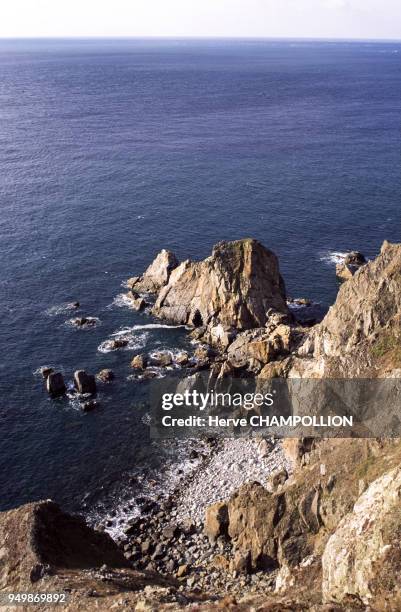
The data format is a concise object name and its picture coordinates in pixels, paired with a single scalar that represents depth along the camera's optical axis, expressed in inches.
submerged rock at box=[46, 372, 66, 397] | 3046.3
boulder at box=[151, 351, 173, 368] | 3287.4
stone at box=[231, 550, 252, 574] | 2014.0
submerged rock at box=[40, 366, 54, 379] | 3193.7
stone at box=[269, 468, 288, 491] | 2340.1
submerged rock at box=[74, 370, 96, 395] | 3073.3
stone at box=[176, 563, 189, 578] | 2057.1
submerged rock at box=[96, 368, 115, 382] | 3171.8
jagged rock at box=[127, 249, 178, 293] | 4013.3
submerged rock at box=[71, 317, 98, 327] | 3683.6
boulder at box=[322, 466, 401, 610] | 1248.8
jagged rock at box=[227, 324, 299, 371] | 3127.5
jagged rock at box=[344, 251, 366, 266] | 4370.1
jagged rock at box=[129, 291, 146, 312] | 3846.0
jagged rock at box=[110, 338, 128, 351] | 3459.6
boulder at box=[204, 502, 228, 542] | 2183.8
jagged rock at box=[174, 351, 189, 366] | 3270.2
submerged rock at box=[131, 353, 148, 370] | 3277.6
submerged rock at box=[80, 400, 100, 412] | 2952.8
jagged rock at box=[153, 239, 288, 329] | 3489.2
